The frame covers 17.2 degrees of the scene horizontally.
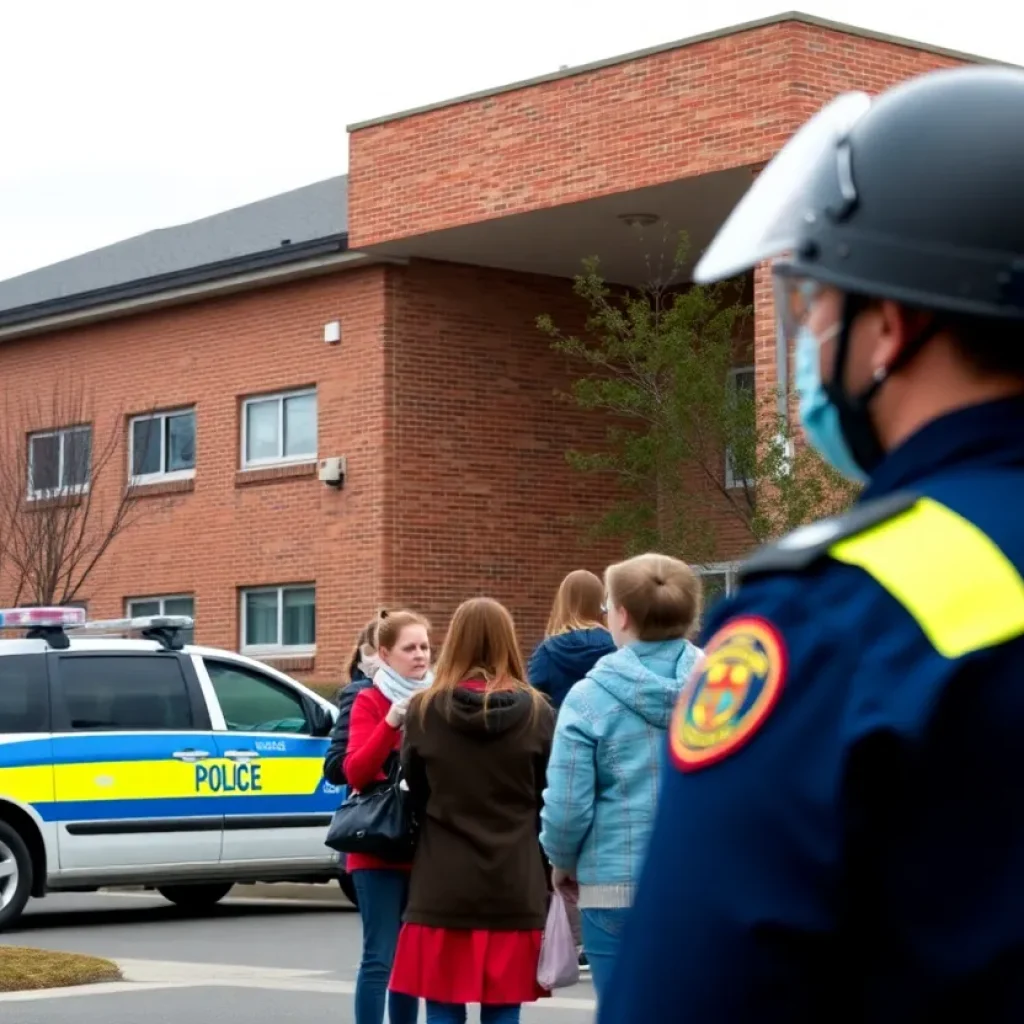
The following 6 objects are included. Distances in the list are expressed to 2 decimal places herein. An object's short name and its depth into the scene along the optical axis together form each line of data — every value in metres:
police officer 2.06
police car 20.92
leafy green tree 27.31
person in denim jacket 9.06
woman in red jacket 11.37
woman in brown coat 10.13
